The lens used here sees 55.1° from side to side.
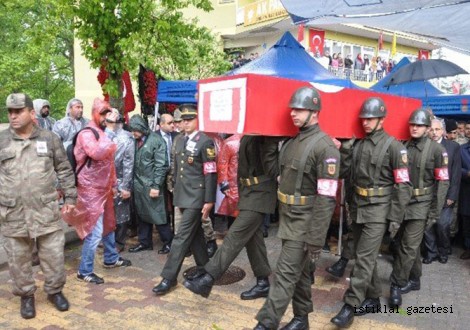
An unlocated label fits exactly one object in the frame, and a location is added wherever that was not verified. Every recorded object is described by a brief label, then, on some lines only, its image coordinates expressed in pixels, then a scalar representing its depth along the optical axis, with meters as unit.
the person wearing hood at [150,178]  5.90
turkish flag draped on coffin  3.31
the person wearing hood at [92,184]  4.71
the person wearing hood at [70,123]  6.85
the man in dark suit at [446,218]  6.06
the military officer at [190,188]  4.67
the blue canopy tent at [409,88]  9.08
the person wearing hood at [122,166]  5.82
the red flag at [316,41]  20.55
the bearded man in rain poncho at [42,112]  7.21
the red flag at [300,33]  19.15
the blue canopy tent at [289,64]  7.49
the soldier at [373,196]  4.05
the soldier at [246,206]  4.28
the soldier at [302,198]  3.48
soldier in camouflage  4.04
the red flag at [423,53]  27.45
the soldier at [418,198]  4.57
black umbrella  7.16
